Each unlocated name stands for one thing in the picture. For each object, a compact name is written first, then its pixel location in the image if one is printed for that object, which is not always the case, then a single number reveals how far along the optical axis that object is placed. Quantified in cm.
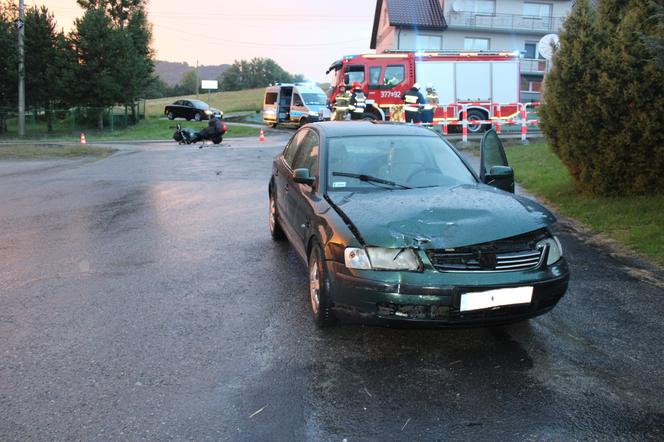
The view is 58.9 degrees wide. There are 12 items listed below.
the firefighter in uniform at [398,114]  2014
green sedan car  372
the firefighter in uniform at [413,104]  1789
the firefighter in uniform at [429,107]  1866
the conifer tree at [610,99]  763
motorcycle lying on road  2238
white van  2998
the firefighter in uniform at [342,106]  1817
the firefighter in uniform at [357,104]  1911
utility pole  2859
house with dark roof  4453
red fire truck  2258
